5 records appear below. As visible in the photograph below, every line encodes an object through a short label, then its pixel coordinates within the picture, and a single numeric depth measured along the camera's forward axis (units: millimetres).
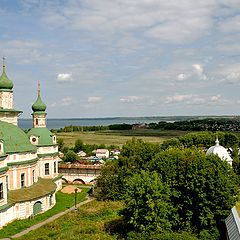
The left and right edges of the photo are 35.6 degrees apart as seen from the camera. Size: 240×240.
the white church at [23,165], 29344
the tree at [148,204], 22891
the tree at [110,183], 37406
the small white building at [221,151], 37362
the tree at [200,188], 23469
